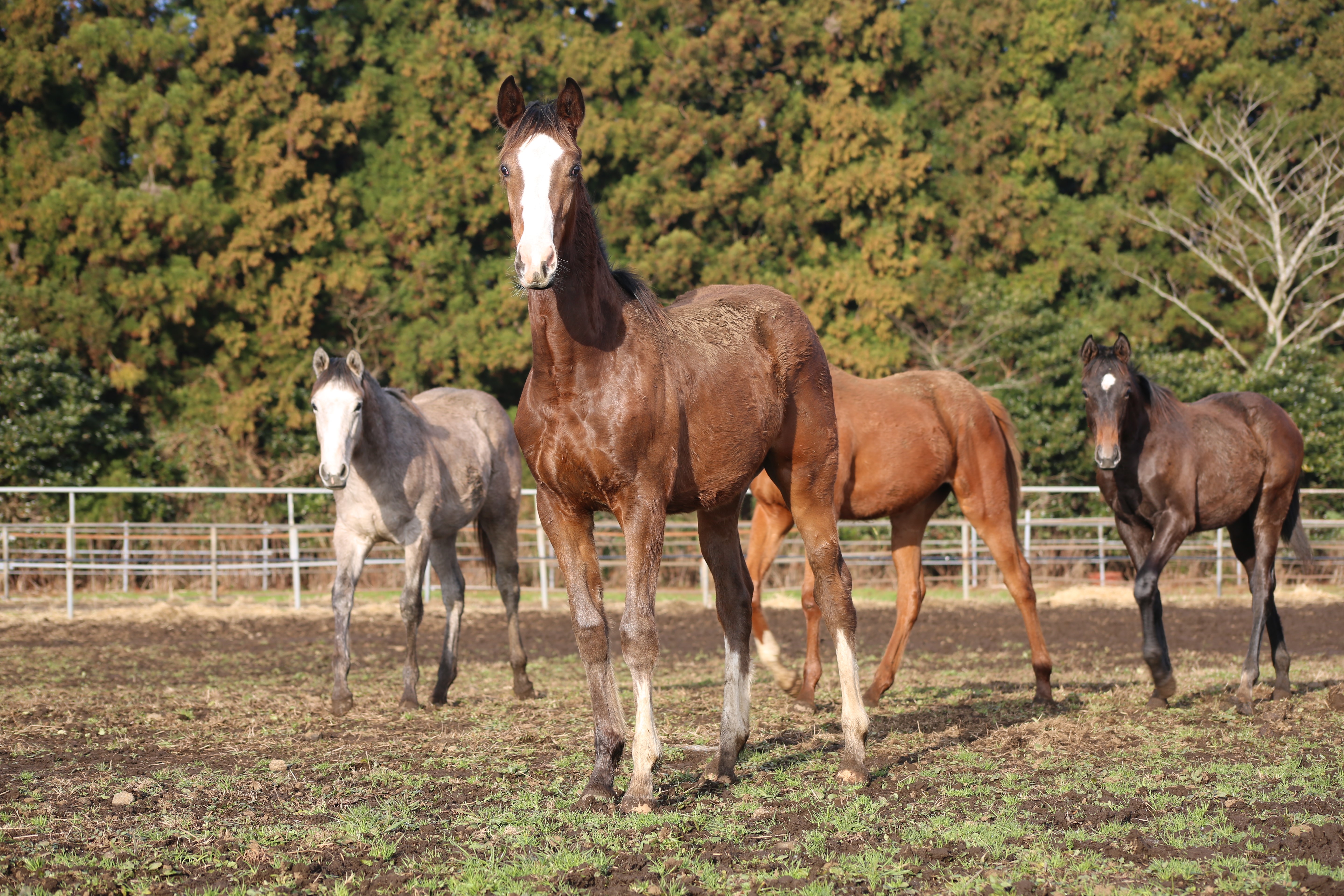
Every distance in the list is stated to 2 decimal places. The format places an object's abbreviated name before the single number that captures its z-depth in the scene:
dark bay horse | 14.38
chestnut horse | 16.34
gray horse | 15.35
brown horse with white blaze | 8.93
